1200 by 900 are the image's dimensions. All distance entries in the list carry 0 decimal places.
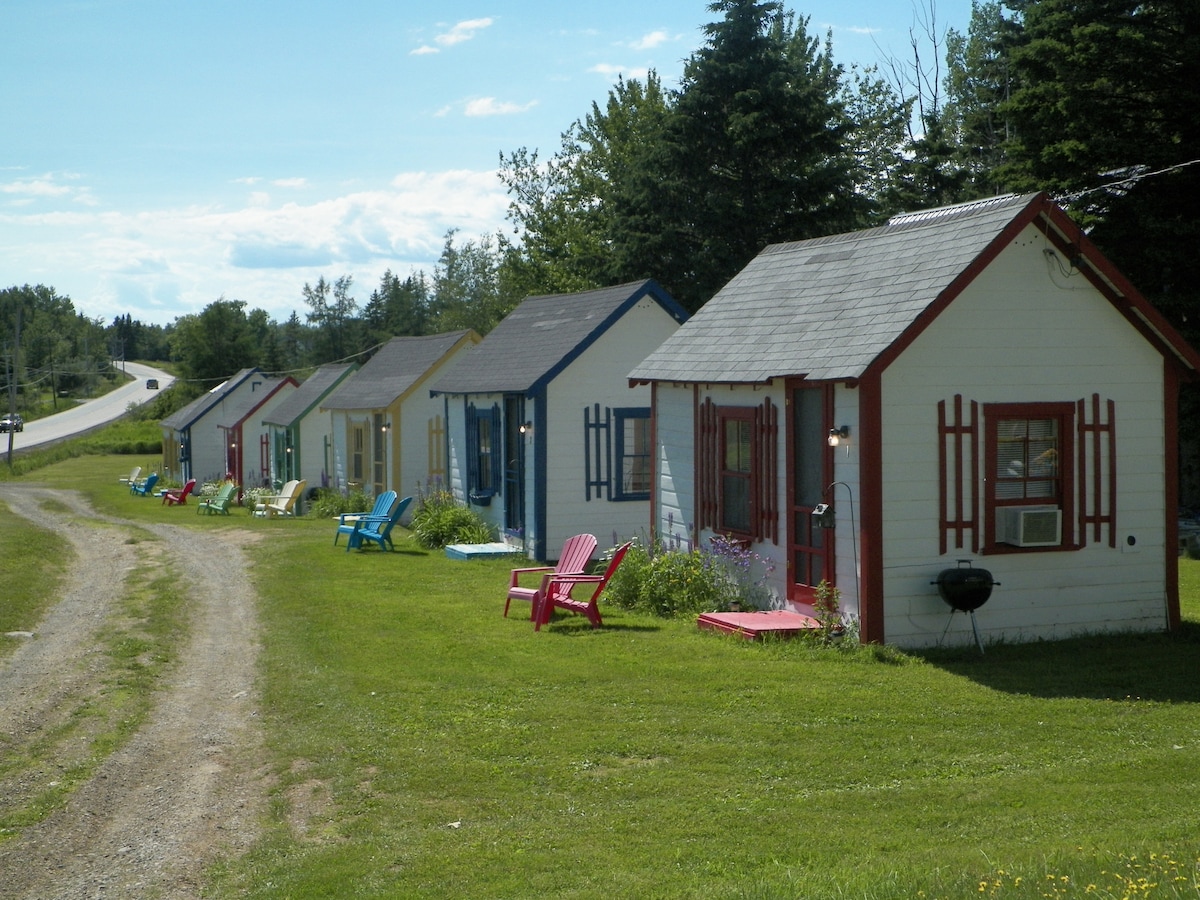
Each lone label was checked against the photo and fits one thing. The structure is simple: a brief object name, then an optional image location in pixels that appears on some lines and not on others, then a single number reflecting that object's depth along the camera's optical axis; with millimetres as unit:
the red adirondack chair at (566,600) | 13547
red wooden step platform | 12359
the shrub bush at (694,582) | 13875
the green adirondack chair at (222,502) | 31547
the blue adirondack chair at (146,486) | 42122
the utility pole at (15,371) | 60281
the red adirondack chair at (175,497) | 36062
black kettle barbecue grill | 11711
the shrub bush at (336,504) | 27344
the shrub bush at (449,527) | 21344
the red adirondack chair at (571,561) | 14185
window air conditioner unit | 12102
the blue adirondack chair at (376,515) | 21859
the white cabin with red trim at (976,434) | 11875
